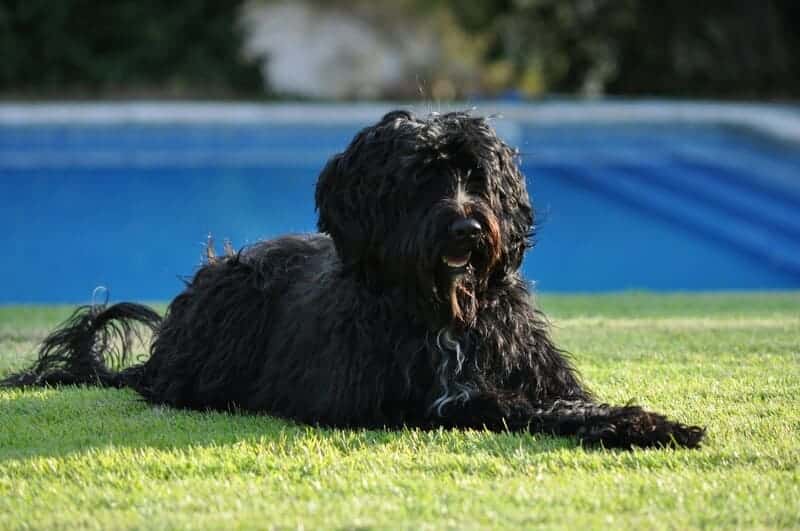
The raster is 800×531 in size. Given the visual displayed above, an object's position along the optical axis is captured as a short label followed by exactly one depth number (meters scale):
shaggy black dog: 10.34
